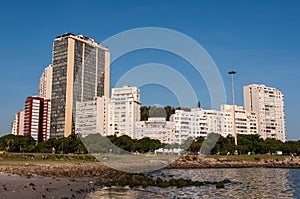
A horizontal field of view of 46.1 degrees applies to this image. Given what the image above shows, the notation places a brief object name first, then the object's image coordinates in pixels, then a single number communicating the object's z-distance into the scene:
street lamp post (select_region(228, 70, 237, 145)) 88.94
